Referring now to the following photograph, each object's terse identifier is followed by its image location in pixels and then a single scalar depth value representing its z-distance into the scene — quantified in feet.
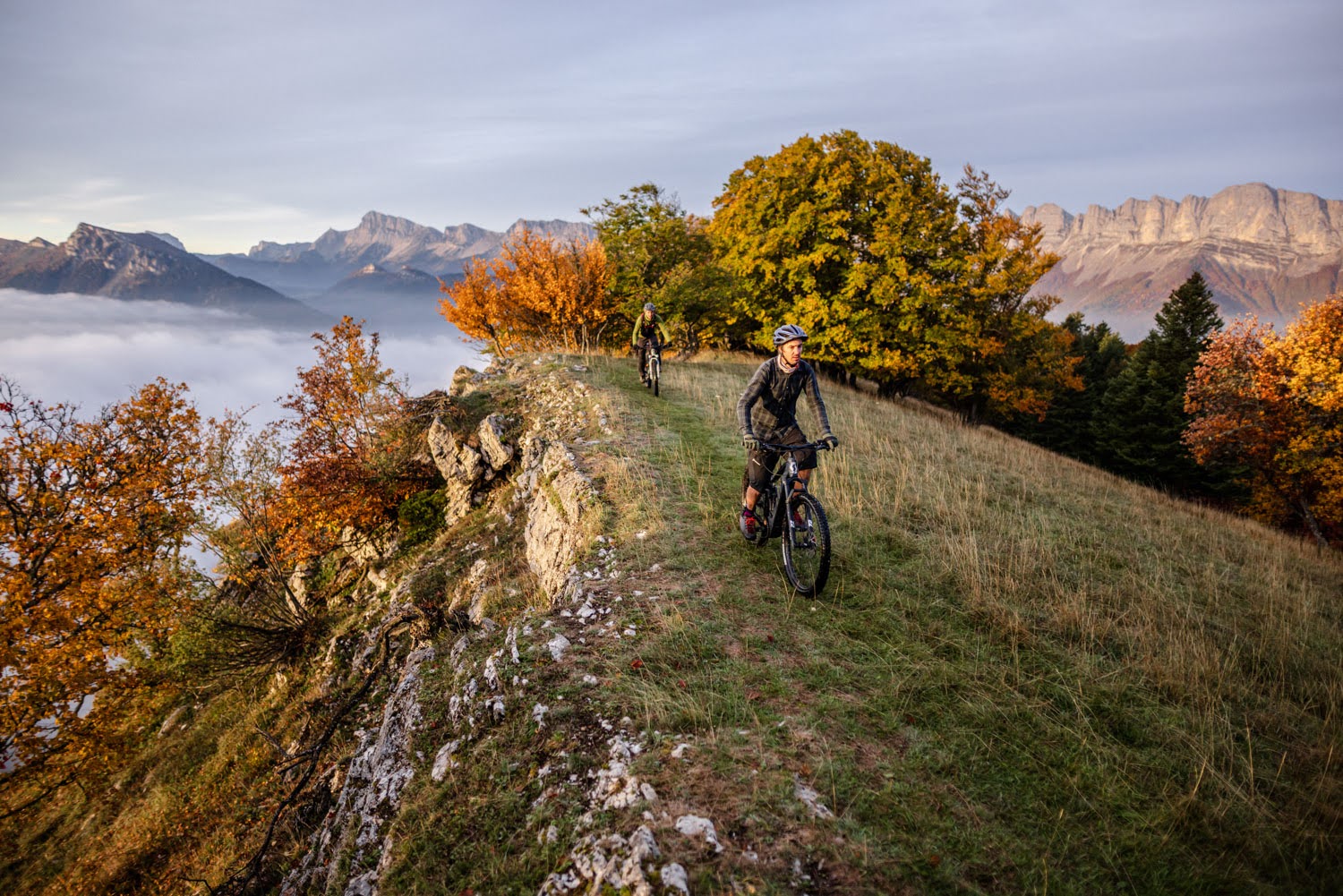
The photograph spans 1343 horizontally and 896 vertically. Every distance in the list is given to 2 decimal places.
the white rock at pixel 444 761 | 13.82
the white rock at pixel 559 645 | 16.23
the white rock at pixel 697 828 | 9.89
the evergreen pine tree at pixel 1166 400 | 98.12
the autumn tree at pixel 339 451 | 49.47
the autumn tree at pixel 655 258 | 78.48
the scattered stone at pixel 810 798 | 10.60
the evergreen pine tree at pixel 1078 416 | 132.77
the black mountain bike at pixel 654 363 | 47.78
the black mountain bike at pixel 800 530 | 18.56
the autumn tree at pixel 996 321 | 70.64
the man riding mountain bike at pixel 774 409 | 19.31
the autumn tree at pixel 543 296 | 82.12
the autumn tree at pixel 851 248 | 67.51
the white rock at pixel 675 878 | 8.92
